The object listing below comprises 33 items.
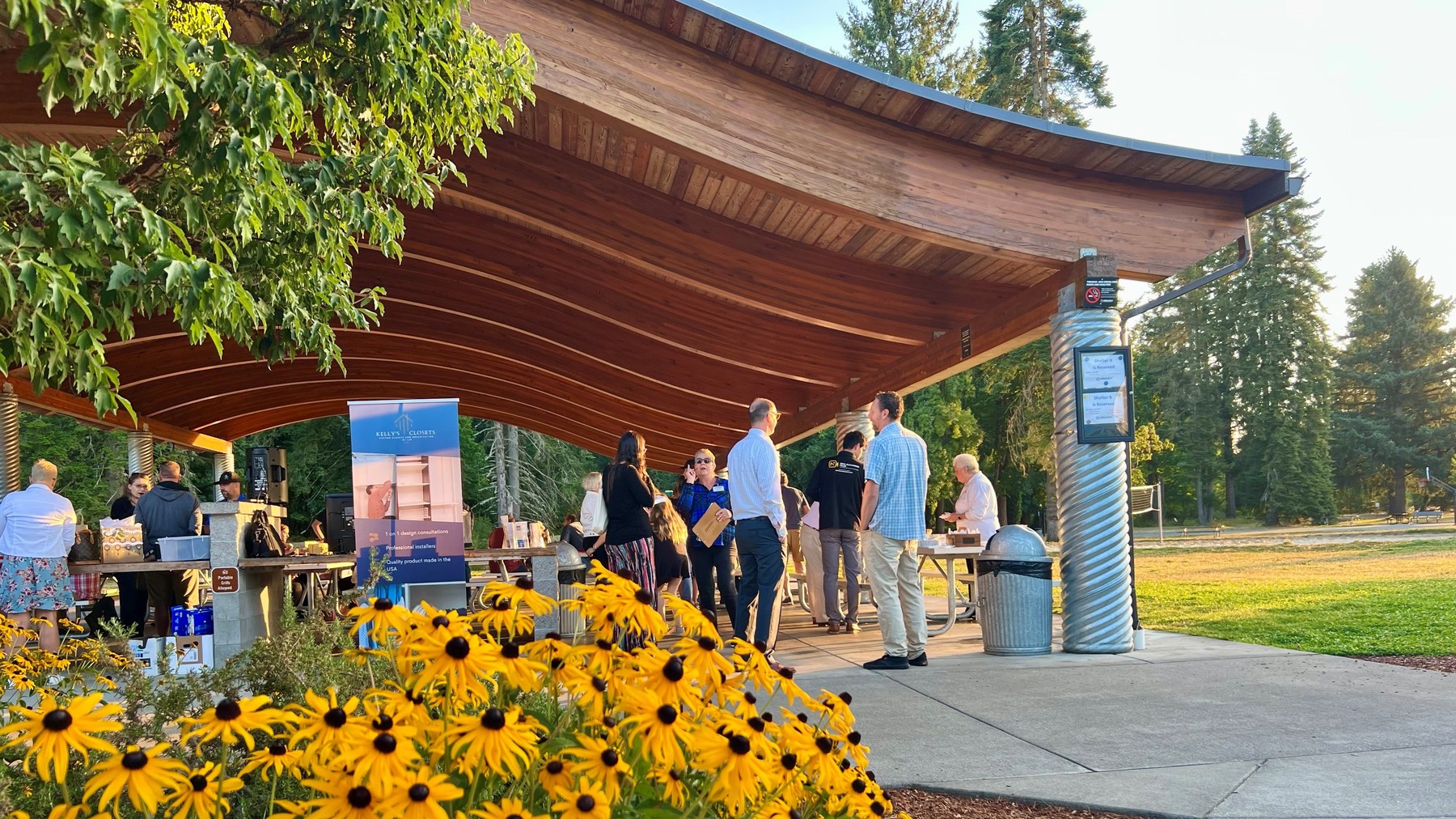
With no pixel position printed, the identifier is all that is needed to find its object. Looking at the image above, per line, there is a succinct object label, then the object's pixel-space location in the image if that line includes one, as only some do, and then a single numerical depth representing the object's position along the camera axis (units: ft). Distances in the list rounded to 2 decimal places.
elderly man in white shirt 30.94
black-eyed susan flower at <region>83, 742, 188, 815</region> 4.10
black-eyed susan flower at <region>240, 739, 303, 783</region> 4.65
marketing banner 26.58
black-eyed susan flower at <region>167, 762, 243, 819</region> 4.24
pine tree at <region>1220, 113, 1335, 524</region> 169.99
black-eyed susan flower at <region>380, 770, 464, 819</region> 3.91
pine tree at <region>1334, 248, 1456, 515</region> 180.75
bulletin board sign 24.54
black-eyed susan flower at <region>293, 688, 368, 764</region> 4.43
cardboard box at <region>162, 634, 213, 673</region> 27.14
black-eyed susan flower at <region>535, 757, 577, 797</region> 4.72
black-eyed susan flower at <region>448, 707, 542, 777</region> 4.44
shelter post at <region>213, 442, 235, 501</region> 64.39
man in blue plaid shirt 22.50
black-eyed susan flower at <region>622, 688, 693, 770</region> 4.91
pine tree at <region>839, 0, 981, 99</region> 119.14
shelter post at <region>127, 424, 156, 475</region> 50.37
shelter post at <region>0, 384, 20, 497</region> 44.52
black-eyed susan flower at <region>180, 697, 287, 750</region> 4.62
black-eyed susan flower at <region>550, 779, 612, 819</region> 4.36
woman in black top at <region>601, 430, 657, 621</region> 24.35
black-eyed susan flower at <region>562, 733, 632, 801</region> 4.70
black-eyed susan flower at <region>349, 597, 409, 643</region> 5.57
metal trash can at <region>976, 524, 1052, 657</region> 24.59
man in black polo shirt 29.12
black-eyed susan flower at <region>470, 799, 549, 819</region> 4.20
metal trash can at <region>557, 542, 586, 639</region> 31.86
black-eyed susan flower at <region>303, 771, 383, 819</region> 3.93
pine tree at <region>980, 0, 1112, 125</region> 111.45
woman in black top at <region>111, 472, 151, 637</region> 33.09
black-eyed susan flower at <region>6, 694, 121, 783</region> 4.25
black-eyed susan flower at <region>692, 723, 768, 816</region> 4.73
